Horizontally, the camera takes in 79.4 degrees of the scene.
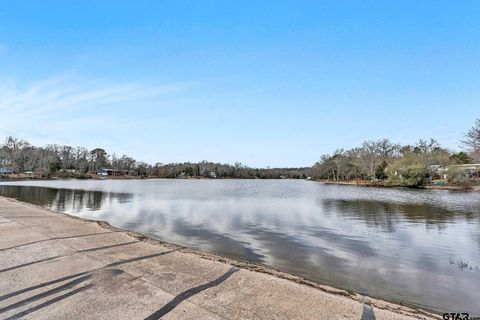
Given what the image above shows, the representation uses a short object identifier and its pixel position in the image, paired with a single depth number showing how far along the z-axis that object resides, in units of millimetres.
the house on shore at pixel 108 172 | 114562
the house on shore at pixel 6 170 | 88312
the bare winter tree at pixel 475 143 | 40656
